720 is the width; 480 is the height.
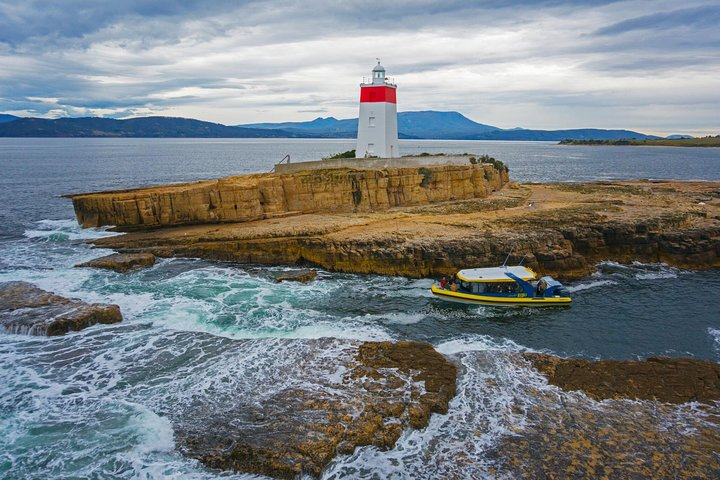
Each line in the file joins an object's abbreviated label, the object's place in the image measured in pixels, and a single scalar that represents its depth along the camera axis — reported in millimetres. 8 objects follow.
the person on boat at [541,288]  24203
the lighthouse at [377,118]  40750
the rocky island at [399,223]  29109
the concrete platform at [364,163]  38656
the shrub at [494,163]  46006
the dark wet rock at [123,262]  28453
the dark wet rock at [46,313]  20047
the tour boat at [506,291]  24125
